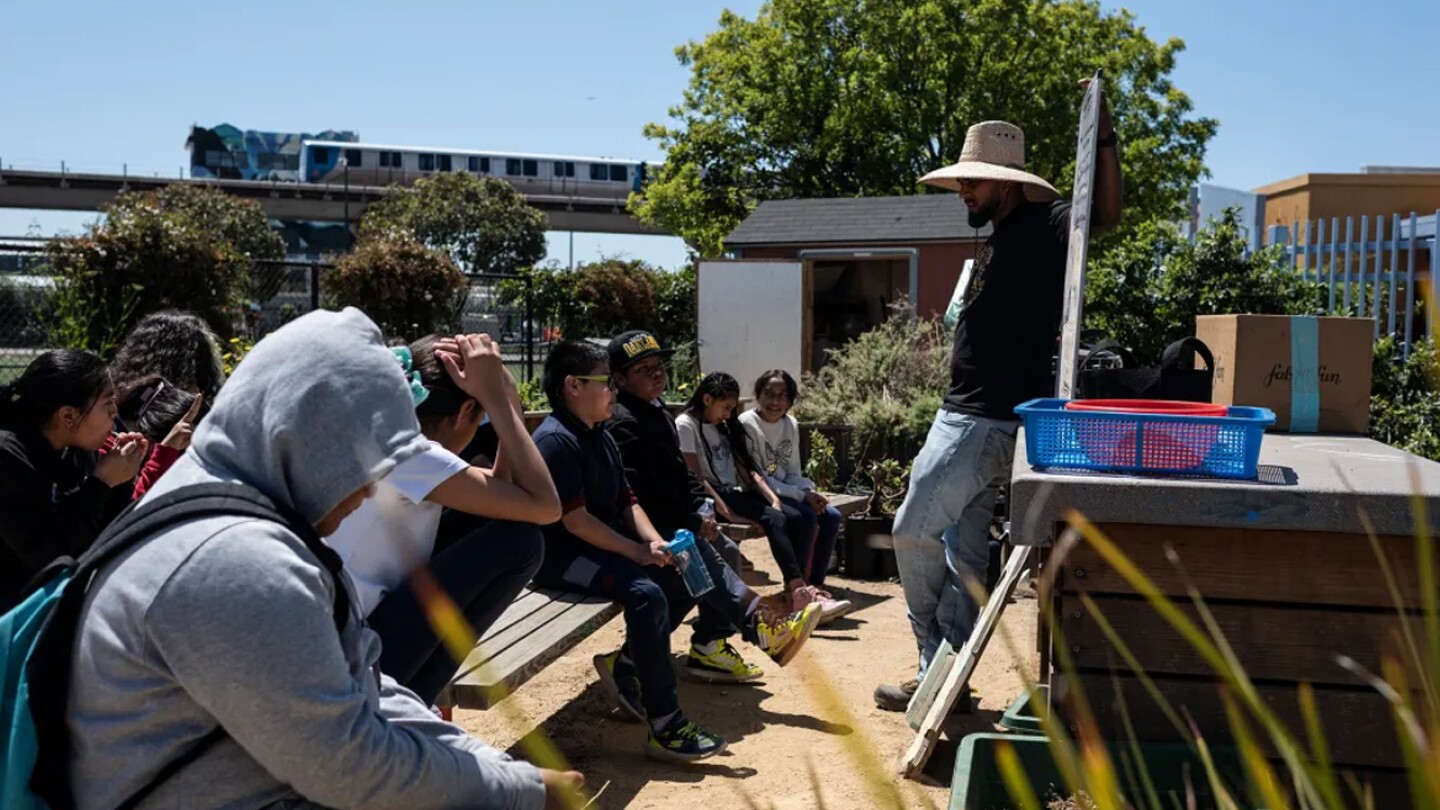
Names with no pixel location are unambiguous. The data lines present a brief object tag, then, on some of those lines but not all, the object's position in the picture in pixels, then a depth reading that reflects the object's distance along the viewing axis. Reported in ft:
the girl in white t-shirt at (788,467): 24.11
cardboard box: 14.03
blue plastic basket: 9.93
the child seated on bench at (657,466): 18.35
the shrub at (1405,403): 27.13
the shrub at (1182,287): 31.63
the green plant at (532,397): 40.16
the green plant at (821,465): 30.71
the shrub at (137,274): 30.60
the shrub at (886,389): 31.96
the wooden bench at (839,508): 26.09
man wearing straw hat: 15.19
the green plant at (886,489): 27.40
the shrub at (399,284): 48.21
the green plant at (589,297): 69.51
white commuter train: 235.40
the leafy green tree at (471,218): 186.91
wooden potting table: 9.65
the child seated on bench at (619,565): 14.96
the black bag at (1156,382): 13.93
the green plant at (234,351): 29.63
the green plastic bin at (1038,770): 9.66
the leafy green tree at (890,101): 104.22
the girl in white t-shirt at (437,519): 10.82
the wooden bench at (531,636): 11.68
